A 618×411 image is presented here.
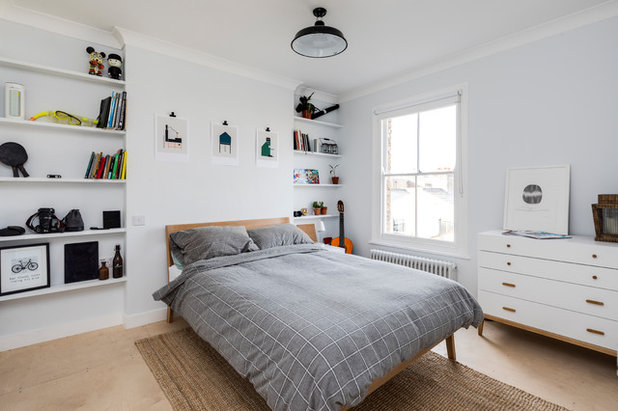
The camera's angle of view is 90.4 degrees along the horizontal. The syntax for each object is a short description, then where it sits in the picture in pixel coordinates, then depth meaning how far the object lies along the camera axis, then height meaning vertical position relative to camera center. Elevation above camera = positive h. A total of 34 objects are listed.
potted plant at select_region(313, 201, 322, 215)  4.46 -0.11
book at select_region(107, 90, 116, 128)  2.73 +0.77
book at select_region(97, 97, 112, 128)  2.71 +0.76
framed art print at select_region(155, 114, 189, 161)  3.04 +0.63
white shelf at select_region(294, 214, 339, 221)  4.22 -0.23
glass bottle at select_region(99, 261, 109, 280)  2.78 -0.66
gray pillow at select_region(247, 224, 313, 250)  3.21 -0.38
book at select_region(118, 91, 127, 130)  2.78 +0.81
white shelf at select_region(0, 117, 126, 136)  2.39 +0.61
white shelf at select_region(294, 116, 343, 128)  4.17 +1.12
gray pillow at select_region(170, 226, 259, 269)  2.75 -0.40
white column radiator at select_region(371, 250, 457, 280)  3.38 -0.73
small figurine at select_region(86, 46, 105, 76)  2.72 +1.24
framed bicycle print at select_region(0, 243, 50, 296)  2.41 -0.55
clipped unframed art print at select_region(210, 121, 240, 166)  3.40 +0.64
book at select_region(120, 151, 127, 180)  2.83 +0.34
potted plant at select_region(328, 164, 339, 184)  4.66 +0.46
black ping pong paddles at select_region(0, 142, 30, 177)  2.42 +0.35
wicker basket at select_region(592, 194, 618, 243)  2.24 -0.12
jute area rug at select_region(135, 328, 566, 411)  1.83 -1.21
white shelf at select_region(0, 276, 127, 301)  2.40 -0.74
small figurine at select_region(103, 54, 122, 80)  2.78 +1.23
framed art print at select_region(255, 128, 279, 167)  3.73 +0.65
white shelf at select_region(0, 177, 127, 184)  2.37 +0.16
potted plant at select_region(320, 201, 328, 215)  4.52 -0.11
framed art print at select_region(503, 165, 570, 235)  2.64 +0.02
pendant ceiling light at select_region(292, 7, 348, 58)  2.25 +1.24
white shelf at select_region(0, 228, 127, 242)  2.38 -0.29
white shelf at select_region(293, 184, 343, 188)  4.27 +0.22
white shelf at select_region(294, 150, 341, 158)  4.19 +0.67
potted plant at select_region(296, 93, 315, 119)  4.23 +1.29
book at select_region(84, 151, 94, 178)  2.70 +0.30
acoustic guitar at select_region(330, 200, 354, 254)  4.31 -0.57
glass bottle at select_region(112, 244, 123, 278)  2.87 -0.62
